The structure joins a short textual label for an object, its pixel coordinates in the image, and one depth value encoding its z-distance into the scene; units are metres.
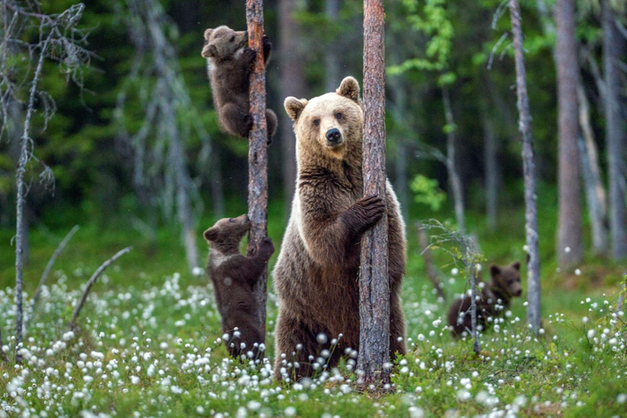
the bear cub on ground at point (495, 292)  18.17
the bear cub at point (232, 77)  14.67
